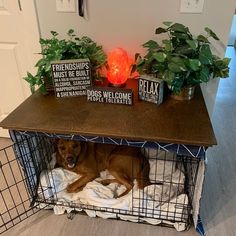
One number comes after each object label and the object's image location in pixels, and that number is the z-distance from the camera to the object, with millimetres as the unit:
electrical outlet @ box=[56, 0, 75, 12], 1517
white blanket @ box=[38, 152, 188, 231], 1479
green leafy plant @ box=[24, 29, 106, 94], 1449
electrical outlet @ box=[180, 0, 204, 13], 1415
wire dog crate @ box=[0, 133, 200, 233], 1464
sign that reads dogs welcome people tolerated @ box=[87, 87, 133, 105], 1364
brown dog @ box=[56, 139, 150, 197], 1525
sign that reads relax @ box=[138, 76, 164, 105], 1331
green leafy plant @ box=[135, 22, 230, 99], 1267
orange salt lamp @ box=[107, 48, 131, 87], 1449
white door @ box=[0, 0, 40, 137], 1623
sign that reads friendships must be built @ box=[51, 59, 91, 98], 1401
